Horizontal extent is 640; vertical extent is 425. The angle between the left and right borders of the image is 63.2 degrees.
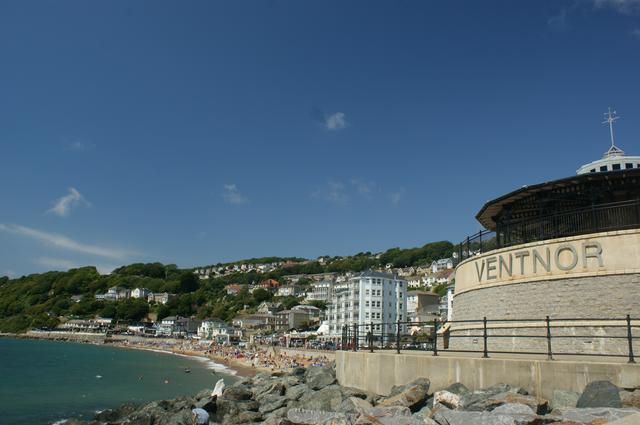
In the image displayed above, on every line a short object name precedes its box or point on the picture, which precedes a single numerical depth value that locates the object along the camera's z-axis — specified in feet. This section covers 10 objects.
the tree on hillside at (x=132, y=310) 560.20
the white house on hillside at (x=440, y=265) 574.56
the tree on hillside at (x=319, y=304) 463.83
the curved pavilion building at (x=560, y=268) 44.27
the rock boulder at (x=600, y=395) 28.14
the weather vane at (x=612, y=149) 75.35
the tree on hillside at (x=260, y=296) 569.23
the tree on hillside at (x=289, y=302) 503.69
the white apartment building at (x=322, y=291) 501.44
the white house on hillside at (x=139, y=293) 645.92
